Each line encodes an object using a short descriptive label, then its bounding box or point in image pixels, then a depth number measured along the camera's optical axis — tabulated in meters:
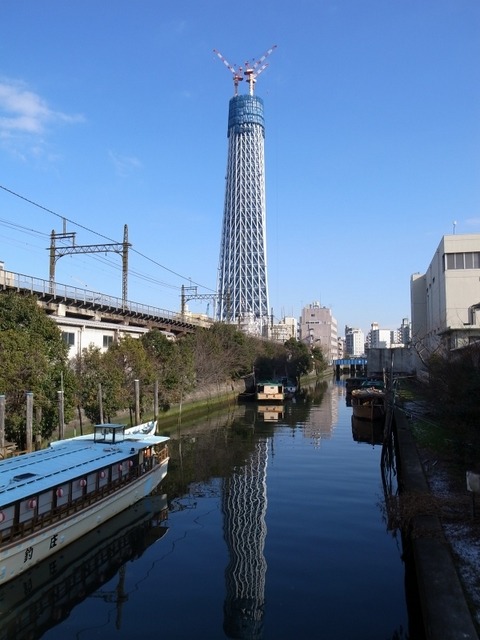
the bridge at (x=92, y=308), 34.12
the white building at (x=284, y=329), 143.30
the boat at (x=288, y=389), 65.89
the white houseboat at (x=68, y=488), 12.52
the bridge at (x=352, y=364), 141.38
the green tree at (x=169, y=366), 40.66
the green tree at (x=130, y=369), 33.34
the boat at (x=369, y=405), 38.94
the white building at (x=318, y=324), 184.31
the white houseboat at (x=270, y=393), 57.50
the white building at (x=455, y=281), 50.78
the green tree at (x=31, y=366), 22.67
